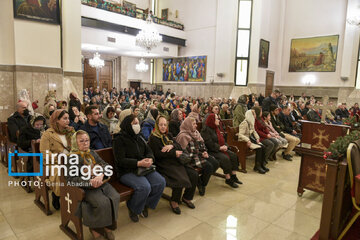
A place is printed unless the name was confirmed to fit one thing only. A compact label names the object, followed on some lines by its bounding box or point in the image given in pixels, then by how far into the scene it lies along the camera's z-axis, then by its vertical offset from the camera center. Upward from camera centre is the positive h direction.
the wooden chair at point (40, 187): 3.11 -1.32
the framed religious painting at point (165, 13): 18.12 +5.74
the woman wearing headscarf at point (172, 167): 3.28 -1.06
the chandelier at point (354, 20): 11.60 +3.66
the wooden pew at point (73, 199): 2.49 -1.21
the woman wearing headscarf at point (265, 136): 5.23 -0.92
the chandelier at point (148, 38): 11.67 +2.47
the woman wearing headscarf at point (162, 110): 6.90 -0.56
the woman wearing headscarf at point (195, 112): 5.74 -0.49
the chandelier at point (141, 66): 15.29 +1.45
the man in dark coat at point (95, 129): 3.62 -0.63
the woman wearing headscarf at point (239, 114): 6.04 -0.51
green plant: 2.44 -0.52
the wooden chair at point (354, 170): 2.23 -0.68
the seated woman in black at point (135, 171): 2.93 -1.02
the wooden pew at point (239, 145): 4.97 -1.06
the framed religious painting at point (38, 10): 7.13 +2.27
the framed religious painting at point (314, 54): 14.34 +2.55
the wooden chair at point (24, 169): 3.58 -1.30
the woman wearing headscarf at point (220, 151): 4.11 -1.03
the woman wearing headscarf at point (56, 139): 3.01 -0.66
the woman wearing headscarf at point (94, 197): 2.43 -1.12
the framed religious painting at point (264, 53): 14.50 +2.44
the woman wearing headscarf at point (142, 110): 6.11 -0.58
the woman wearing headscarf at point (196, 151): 3.76 -0.93
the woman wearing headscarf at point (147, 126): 4.74 -0.71
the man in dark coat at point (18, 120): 4.32 -0.63
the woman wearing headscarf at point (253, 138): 5.04 -0.93
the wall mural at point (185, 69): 16.14 +1.51
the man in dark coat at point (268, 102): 7.79 -0.25
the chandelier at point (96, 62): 13.03 +1.37
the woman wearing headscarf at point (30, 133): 3.68 -0.73
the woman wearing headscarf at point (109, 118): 4.73 -0.59
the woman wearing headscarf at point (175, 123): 4.49 -0.59
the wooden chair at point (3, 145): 4.96 -1.28
